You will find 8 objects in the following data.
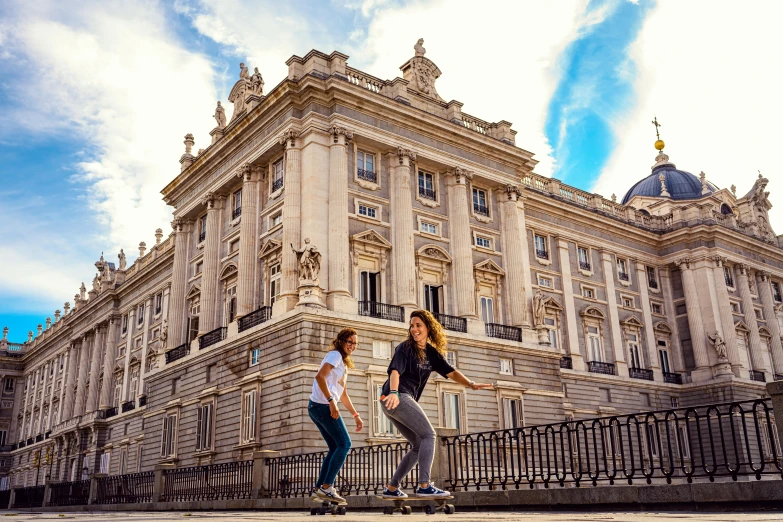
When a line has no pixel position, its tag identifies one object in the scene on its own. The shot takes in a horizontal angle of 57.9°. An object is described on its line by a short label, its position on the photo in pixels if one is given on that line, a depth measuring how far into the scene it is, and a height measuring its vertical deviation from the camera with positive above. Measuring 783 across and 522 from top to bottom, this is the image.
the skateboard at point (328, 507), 9.29 -0.17
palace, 27.84 +10.02
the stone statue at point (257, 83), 34.75 +19.33
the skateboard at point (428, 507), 8.84 -0.20
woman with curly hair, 8.38 +1.19
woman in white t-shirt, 9.18 +1.05
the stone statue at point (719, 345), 42.56 +7.91
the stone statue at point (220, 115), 36.88 +18.95
